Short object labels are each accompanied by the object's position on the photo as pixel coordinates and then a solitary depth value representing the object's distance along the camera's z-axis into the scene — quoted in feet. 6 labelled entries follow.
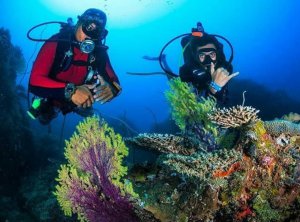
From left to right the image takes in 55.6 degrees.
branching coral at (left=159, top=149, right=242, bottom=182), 8.36
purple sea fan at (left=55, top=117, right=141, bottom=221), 9.86
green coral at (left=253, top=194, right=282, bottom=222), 8.57
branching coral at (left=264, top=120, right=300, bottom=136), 9.20
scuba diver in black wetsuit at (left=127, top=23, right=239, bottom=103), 18.75
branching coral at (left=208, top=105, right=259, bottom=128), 9.40
